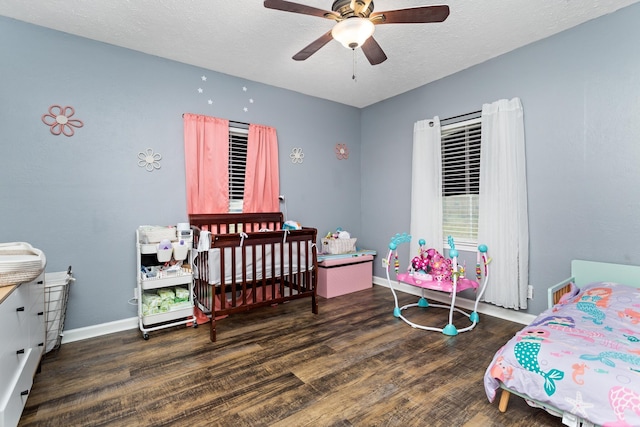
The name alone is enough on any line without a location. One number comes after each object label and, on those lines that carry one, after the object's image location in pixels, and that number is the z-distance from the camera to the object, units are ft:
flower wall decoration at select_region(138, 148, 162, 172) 9.42
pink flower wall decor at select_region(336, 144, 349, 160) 14.25
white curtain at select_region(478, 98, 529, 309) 9.27
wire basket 7.54
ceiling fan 5.77
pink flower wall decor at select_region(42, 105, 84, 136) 8.15
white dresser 4.18
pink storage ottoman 12.25
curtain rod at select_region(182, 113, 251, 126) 11.16
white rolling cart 8.60
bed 4.24
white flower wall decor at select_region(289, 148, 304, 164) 12.77
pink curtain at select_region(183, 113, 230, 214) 10.14
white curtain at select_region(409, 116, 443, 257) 11.51
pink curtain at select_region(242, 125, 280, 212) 11.47
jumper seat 8.71
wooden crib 8.48
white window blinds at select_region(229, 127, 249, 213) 11.23
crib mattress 8.45
